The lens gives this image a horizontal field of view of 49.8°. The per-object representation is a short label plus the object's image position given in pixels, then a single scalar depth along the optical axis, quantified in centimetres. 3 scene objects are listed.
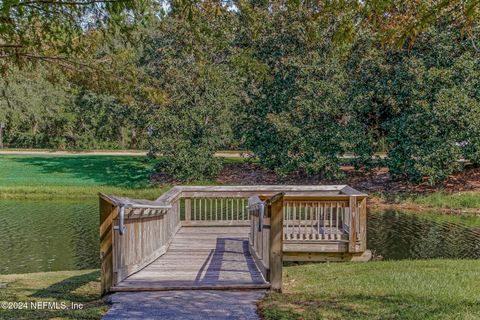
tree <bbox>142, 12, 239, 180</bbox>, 2591
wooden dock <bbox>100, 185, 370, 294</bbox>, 605
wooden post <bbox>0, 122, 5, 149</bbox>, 4225
